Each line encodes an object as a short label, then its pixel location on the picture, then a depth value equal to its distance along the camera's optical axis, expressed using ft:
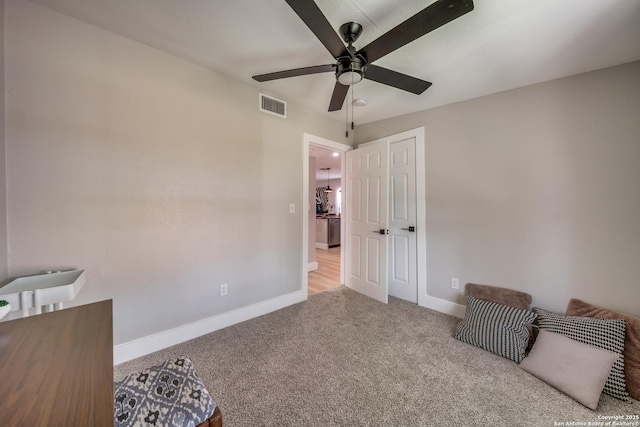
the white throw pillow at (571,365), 4.80
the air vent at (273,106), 8.33
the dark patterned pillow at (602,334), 4.97
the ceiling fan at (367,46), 3.56
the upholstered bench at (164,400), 2.66
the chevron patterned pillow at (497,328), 6.15
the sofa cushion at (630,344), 4.94
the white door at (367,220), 9.66
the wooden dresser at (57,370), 1.60
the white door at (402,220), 9.70
